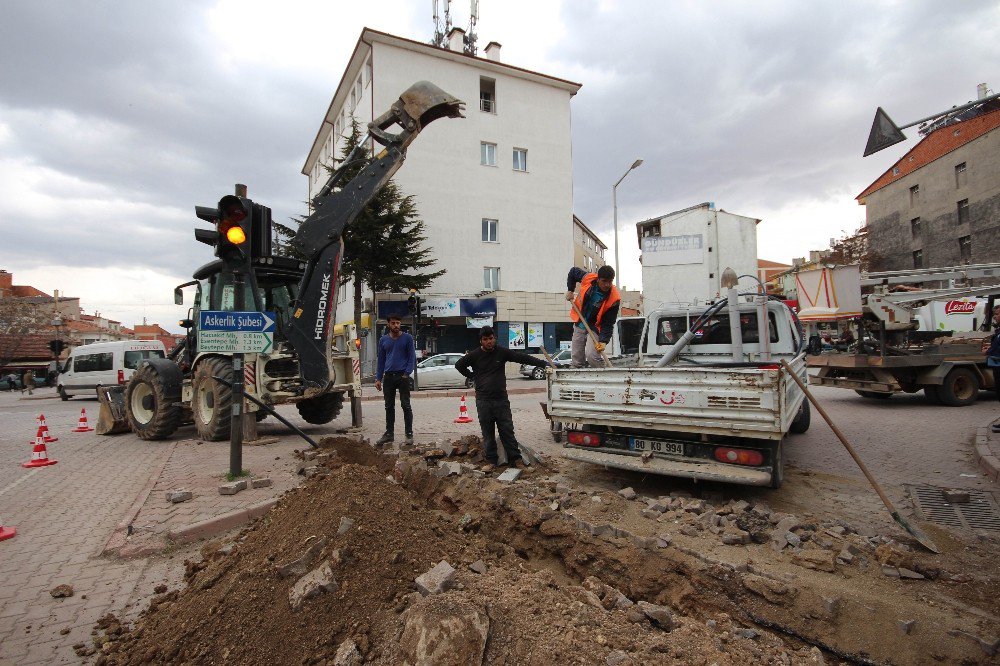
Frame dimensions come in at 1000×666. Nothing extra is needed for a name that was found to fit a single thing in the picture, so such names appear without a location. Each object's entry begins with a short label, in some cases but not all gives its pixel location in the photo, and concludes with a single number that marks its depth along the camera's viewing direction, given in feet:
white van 64.08
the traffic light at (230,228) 18.12
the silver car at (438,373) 65.05
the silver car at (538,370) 79.20
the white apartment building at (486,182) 84.23
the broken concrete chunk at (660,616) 8.48
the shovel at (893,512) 12.03
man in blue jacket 25.41
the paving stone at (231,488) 16.74
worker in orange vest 22.31
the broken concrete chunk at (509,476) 17.24
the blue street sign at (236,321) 17.80
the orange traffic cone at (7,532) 13.82
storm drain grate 14.06
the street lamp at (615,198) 81.84
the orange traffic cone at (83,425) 36.81
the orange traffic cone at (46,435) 26.26
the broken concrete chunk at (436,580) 8.63
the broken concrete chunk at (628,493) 15.74
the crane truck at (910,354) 35.60
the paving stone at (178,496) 16.20
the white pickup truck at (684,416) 14.55
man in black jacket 19.76
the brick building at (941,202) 101.14
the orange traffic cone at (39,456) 23.62
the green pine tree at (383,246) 72.18
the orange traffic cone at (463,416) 33.86
